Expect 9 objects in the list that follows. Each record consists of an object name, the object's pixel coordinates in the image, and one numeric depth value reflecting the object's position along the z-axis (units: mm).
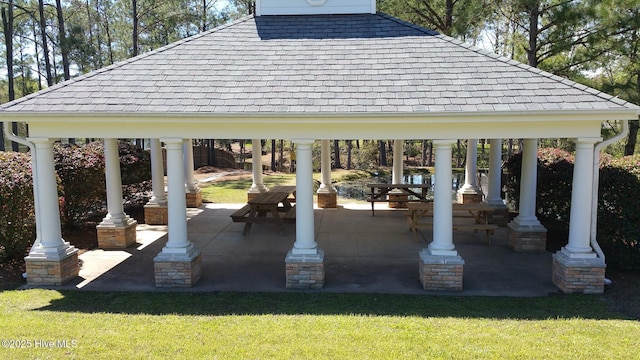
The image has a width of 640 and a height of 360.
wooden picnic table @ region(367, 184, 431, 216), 13671
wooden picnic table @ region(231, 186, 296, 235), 10898
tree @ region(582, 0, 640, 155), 13656
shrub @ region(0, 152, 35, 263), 8328
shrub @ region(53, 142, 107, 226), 10922
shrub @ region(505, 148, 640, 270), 7977
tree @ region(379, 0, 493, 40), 17156
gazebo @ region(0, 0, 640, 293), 7008
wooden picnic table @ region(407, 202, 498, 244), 9789
